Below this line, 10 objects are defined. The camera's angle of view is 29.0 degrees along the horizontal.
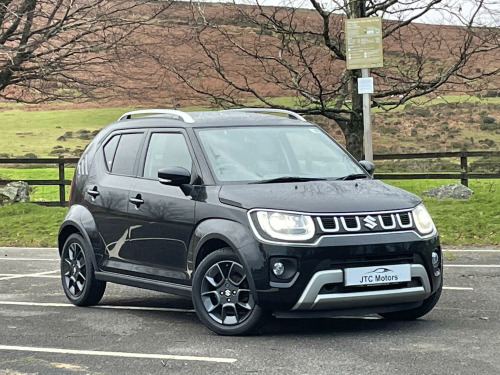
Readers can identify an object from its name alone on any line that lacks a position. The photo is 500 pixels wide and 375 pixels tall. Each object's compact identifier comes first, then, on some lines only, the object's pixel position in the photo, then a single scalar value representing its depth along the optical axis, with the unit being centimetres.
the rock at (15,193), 2434
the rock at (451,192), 2214
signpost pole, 1556
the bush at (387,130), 3584
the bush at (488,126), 4456
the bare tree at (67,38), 2311
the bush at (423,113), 3956
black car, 707
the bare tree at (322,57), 2000
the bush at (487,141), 4469
